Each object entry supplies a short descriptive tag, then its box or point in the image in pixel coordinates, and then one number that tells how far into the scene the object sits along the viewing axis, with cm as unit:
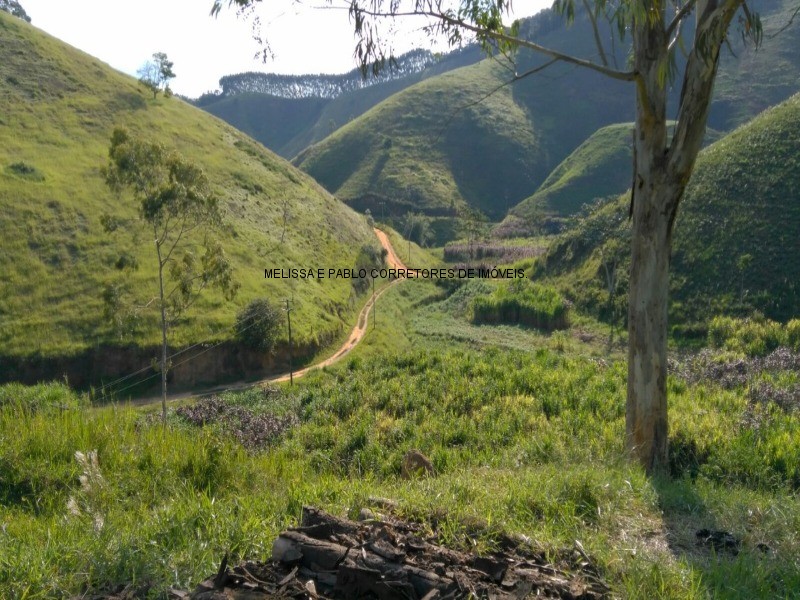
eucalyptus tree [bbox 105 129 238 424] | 2044
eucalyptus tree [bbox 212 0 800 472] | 673
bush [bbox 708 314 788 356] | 2453
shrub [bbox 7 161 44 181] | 3409
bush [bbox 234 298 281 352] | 2861
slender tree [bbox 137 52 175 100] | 5119
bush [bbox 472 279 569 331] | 3669
